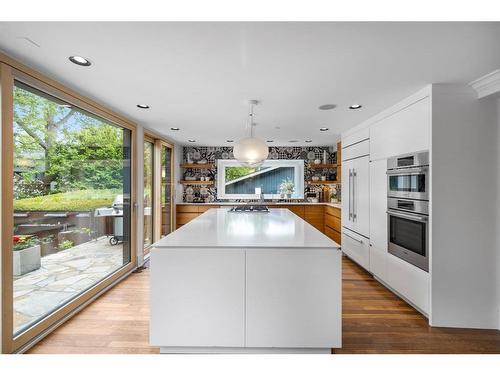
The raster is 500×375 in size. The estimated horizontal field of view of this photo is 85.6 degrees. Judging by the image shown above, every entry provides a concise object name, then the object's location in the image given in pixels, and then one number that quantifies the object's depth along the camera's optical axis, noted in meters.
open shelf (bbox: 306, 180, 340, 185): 6.11
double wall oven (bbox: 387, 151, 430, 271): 2.43
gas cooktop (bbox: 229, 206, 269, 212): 3.80
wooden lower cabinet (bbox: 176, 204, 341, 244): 5.66
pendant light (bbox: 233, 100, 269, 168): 2.83
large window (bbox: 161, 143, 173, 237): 5.11
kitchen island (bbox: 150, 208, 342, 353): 1.77
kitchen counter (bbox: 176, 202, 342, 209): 5.79
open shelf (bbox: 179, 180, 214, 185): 6.12
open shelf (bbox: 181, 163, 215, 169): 6.17
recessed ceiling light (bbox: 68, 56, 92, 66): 1.86
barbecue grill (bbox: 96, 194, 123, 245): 3.34
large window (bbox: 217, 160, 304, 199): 6.39
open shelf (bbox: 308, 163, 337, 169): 6.03
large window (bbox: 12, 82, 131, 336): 2.03
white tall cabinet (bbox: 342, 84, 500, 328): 2.28
